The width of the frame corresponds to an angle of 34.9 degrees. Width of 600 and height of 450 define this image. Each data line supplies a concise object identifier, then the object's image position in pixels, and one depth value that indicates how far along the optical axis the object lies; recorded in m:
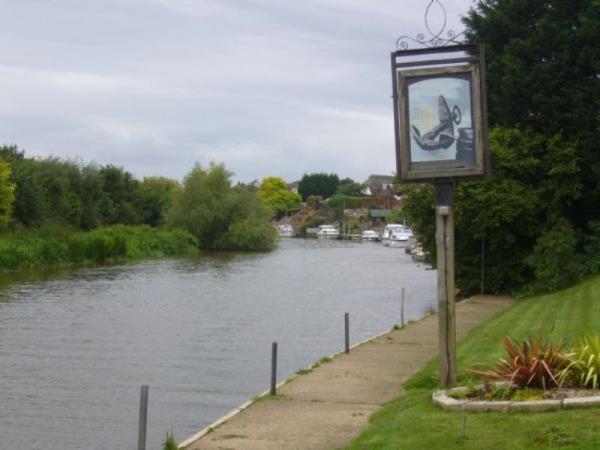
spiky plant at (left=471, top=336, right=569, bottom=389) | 11.58
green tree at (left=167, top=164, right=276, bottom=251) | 93.00
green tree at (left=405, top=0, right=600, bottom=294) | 35.41
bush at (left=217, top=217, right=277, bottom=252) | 92.56
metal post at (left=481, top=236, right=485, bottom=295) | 37.81
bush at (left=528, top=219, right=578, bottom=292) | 34.12
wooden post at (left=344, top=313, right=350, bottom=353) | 21.06
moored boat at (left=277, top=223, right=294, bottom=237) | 182.00
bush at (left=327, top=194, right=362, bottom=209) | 185.38
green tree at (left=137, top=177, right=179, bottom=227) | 104.81
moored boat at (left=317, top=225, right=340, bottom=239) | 165.88
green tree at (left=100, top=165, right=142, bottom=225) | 95.51
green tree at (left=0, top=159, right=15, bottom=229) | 64.50
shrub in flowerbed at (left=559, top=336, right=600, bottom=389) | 11.43
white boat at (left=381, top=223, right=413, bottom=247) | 123.54
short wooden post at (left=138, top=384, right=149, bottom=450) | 10.91
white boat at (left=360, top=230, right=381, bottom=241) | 148.88
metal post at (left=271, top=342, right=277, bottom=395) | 15.49
